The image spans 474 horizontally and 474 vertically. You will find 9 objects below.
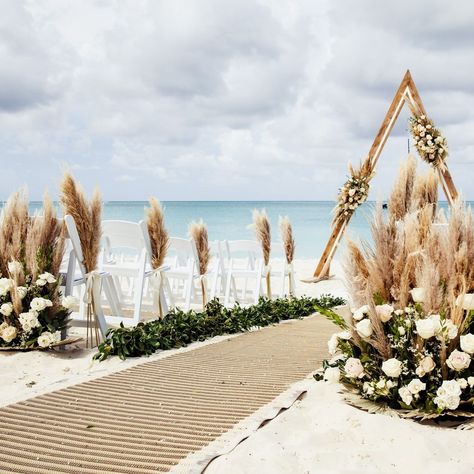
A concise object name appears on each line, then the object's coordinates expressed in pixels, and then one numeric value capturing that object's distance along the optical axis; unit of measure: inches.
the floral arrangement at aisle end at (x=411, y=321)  121.6
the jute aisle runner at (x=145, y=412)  112.7
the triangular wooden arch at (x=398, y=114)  468.4
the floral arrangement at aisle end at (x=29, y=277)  215.8
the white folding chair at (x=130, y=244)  260.1
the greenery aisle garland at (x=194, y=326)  206.2
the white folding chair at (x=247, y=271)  379.9
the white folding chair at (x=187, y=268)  329.4
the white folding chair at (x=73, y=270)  226.1
